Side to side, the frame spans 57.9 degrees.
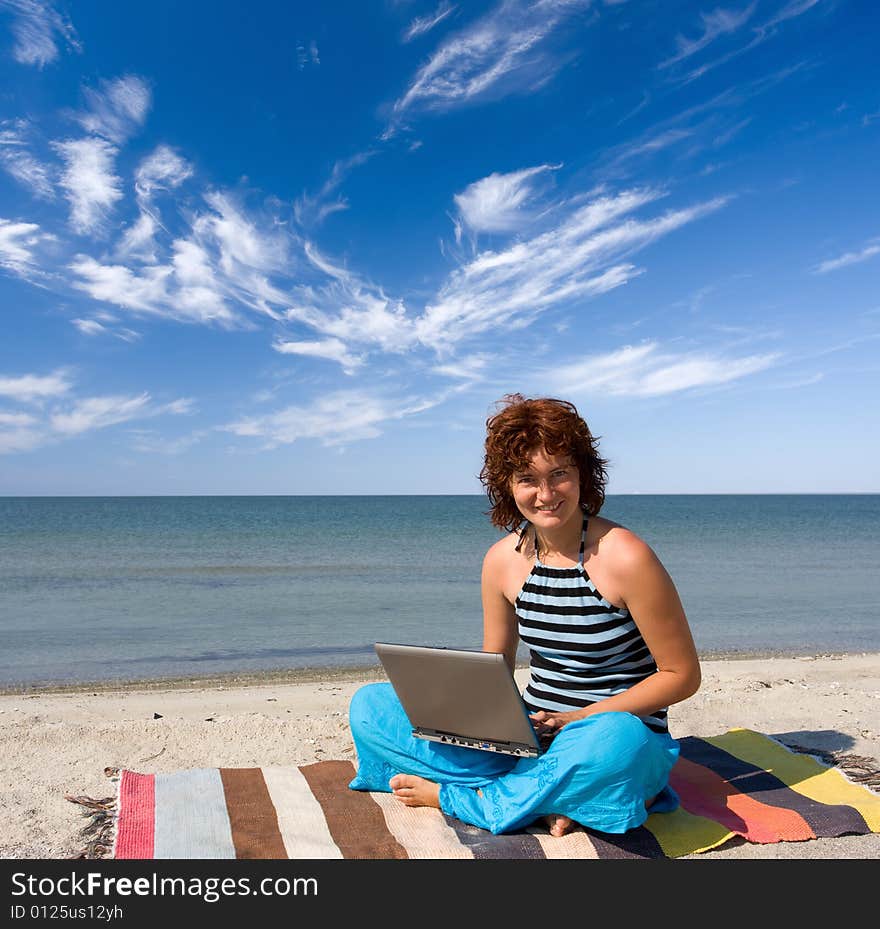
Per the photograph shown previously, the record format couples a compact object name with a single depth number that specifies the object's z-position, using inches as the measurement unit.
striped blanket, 131.8
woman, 130.4
